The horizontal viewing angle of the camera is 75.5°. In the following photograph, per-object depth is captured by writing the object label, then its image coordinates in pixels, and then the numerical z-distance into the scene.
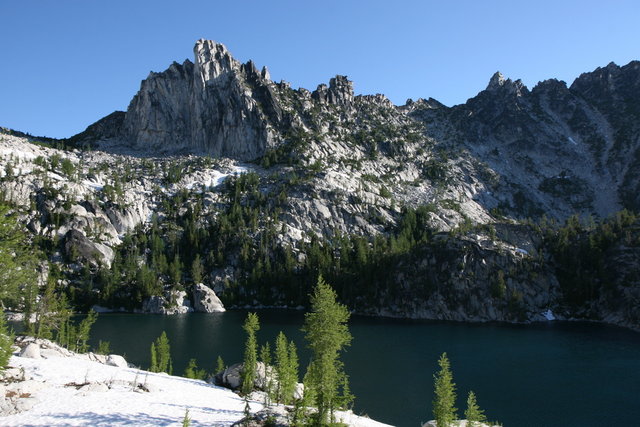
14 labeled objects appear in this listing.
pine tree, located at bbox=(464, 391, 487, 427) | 28.05
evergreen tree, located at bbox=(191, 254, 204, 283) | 160.12
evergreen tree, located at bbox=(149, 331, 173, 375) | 55.47
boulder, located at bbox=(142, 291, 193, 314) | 143.38
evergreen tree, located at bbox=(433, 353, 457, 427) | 28.17
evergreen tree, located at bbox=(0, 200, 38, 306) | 33.31
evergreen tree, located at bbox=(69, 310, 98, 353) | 66.53
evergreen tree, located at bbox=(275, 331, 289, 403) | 36.03
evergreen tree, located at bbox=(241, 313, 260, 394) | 39.59
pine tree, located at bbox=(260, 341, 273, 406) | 36.90
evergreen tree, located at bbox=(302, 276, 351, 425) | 27.34
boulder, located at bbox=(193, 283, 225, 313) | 147.75
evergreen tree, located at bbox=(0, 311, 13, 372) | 27.39
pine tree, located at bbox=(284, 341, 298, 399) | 35.84
